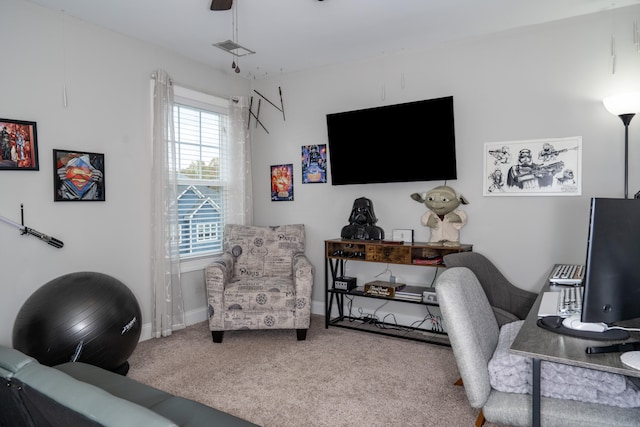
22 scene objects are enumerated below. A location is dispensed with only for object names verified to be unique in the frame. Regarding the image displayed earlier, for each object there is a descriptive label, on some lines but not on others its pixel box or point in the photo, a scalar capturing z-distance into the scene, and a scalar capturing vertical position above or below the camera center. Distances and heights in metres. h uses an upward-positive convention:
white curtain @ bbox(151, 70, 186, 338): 3.62 -0.14
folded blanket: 1.40 -0.67
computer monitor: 1.16 -0.19
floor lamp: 2.63 +0.54
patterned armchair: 3.43 -0.88
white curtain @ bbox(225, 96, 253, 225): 4.44 +0.30
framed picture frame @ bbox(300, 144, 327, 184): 4.25 +0.32
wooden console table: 3.43 -0.58
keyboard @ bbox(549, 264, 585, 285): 2.29 -0.50
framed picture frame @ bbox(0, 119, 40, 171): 2.71 +0.35
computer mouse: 1.40 -0.46
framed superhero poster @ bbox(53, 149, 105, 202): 2.99 +0.15
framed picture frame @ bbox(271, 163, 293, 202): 4.47 +0.13
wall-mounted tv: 3.47 +0.45
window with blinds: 3.98 +0.22
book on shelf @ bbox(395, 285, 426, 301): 3.43 -0.84
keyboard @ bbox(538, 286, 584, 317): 1.61 -0.48
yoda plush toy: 3.43 -0.19
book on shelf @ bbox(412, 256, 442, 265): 3.32 -0.55
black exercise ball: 2.25 -0.72
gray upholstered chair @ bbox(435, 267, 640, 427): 1.37 -0.70
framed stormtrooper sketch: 3.10 +0.19
